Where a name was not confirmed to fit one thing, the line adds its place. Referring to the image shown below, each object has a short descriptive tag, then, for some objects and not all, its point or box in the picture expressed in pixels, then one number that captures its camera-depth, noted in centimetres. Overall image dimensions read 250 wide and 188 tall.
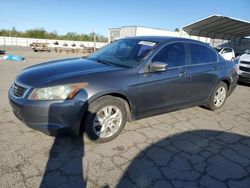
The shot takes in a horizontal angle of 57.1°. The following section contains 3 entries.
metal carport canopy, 2183
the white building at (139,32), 3070
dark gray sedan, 310
